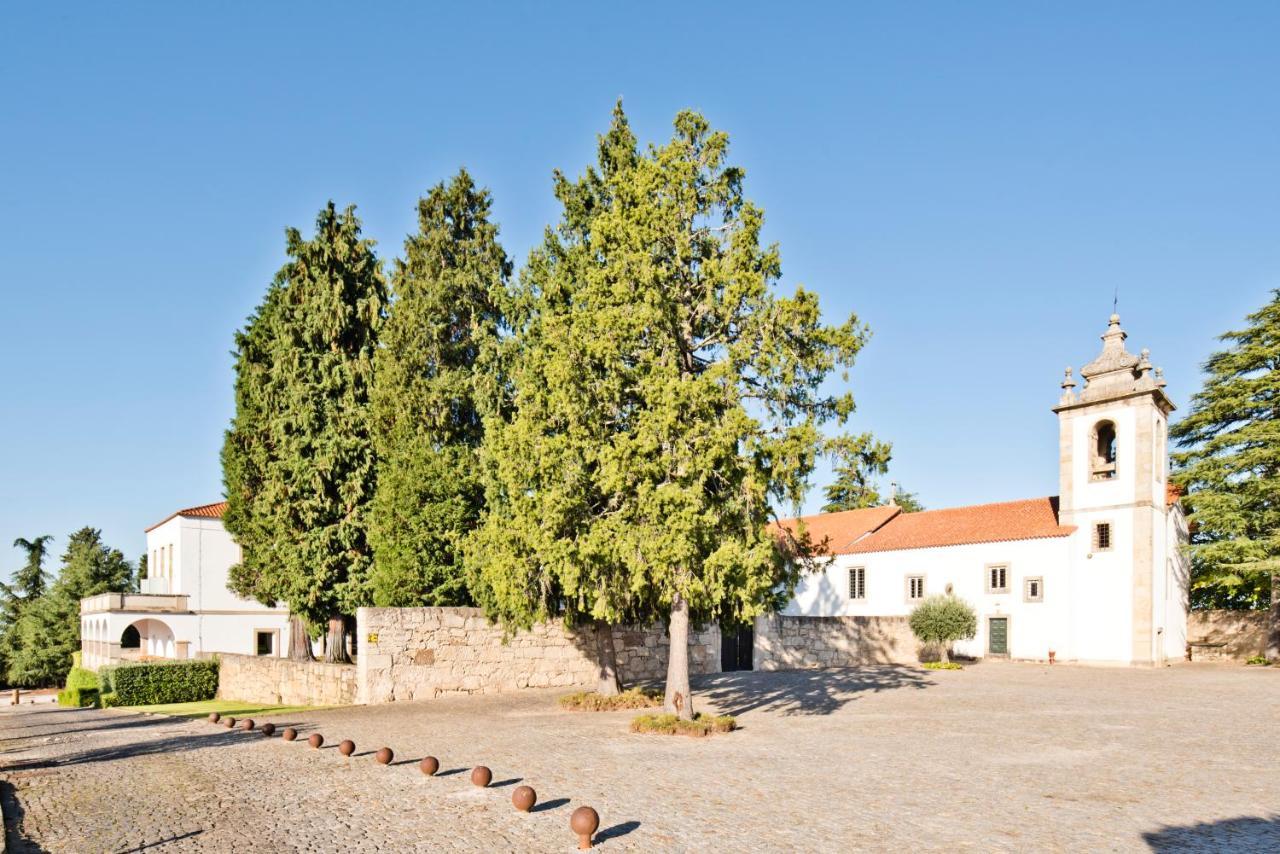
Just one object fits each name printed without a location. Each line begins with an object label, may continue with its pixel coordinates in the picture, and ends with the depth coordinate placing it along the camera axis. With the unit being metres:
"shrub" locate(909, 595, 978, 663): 33.50
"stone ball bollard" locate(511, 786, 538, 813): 8.93
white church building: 34.78
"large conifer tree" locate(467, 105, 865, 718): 14.15
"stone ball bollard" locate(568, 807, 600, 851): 7.73
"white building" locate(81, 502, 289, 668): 38.47
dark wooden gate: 28.47
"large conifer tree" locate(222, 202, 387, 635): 23.73
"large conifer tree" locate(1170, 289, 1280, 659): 34.84
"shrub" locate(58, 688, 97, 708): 29.12
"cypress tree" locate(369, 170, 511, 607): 21.11
